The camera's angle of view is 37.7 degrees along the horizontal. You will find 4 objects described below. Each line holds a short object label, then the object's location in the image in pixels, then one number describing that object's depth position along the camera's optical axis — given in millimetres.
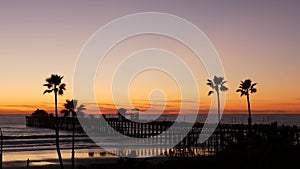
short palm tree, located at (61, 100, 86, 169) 36147
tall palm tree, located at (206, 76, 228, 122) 55431
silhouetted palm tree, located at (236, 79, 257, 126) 47969
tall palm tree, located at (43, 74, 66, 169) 35562
